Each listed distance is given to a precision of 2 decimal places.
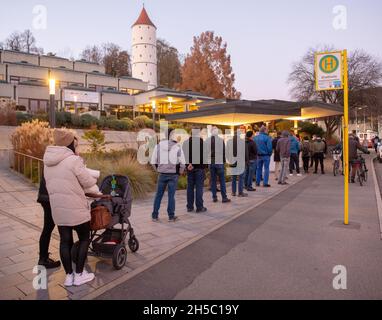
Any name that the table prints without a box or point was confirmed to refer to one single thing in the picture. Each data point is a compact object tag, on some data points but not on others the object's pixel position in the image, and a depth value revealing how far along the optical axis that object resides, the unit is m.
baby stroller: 4.20
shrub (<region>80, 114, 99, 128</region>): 25.36
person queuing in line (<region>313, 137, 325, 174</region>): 15.14
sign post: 6.30
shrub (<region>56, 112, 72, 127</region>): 23.99
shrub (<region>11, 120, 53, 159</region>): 11.64
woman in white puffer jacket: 3.55
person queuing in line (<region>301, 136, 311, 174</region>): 15.73
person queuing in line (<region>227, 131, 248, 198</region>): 9.45
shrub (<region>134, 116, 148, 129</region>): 29.92
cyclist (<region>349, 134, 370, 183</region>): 11.82
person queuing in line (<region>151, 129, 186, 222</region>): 6.69
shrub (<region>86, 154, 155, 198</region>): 9.10
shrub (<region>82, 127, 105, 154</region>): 13.77
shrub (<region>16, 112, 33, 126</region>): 21.72
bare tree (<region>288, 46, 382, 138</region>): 32.59
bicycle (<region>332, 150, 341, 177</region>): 14.55
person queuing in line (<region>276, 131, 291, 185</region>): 12.20
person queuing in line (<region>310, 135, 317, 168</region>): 15.44
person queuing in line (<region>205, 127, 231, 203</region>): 8.40
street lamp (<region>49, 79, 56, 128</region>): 7.64
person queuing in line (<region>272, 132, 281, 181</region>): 13.44
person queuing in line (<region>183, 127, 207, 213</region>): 7.58
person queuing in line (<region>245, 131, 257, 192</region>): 10.28
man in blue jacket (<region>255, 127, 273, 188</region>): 11.52
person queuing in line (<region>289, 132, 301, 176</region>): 14.84
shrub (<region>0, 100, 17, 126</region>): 19.58
